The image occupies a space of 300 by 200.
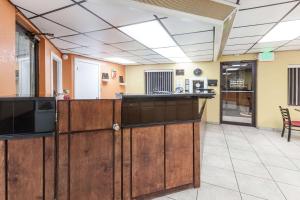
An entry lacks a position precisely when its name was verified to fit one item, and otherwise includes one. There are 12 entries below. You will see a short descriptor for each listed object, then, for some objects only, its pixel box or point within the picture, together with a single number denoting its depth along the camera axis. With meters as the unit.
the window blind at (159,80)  7.57
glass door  6.18
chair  4.56
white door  5.66
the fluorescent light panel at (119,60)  6.26
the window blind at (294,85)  5.50
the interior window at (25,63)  2.95
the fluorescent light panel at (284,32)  3.19
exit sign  5.61
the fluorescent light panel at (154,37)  3.09
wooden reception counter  1.60
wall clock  6.92
